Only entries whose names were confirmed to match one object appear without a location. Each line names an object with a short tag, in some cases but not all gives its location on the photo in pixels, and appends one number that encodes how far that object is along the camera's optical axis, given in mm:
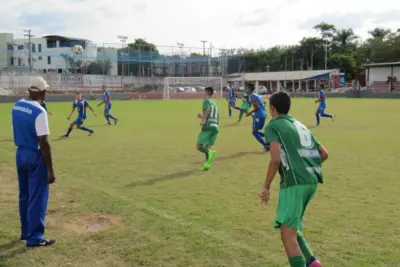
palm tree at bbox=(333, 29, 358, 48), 95250
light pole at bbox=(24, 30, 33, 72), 63034
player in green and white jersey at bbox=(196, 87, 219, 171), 9812
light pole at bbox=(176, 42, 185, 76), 70712
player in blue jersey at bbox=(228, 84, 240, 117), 25406
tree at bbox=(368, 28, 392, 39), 90250
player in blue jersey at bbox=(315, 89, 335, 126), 19922
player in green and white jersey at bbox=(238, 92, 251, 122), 20891
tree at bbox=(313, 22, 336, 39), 95875
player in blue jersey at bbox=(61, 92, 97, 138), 16391
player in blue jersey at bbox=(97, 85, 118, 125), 20844
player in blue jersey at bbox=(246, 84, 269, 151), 12945
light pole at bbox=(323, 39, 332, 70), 82125
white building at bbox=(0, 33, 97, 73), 67312
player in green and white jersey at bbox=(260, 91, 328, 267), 3865
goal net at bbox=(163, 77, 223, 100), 55781
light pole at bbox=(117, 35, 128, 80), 67000
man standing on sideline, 5074
